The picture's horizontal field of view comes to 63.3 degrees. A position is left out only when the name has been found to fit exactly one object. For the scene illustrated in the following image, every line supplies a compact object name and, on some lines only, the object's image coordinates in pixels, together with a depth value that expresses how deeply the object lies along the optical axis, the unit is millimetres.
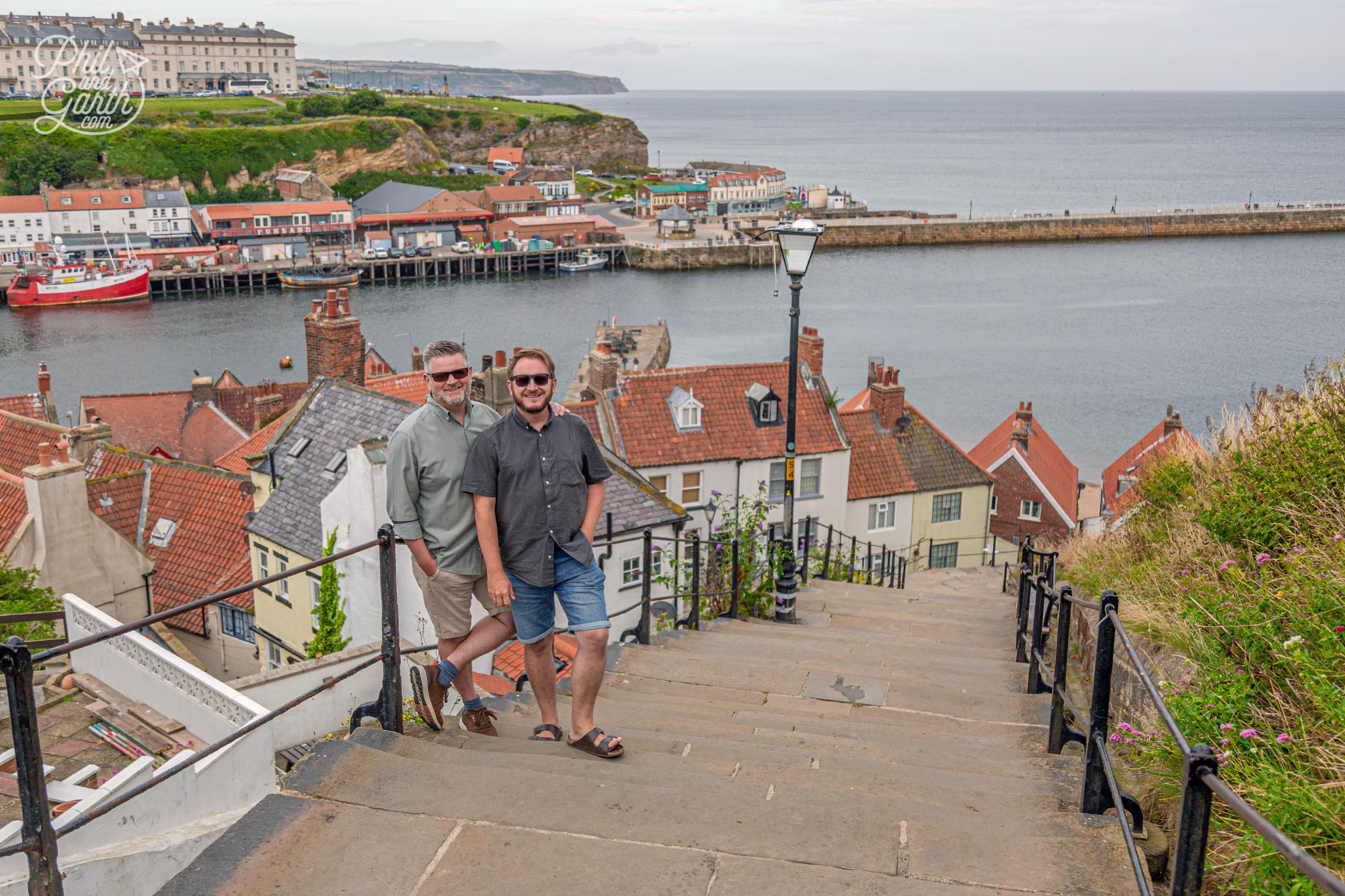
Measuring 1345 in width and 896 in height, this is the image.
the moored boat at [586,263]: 114875
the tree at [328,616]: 14859
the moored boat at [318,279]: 102750
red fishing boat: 93375
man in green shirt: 5770
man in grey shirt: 5625
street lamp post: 11695
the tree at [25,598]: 14469
